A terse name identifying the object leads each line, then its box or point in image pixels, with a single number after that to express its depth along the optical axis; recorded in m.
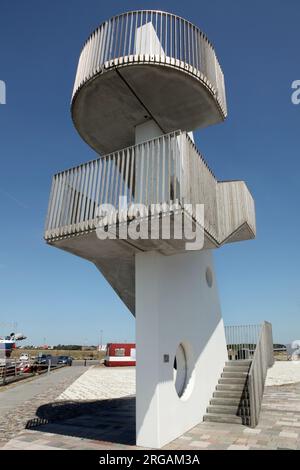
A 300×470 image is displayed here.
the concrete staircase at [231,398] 8.34
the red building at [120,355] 32.16
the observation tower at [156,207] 6.29
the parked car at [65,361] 36.63
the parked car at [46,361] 29.90
